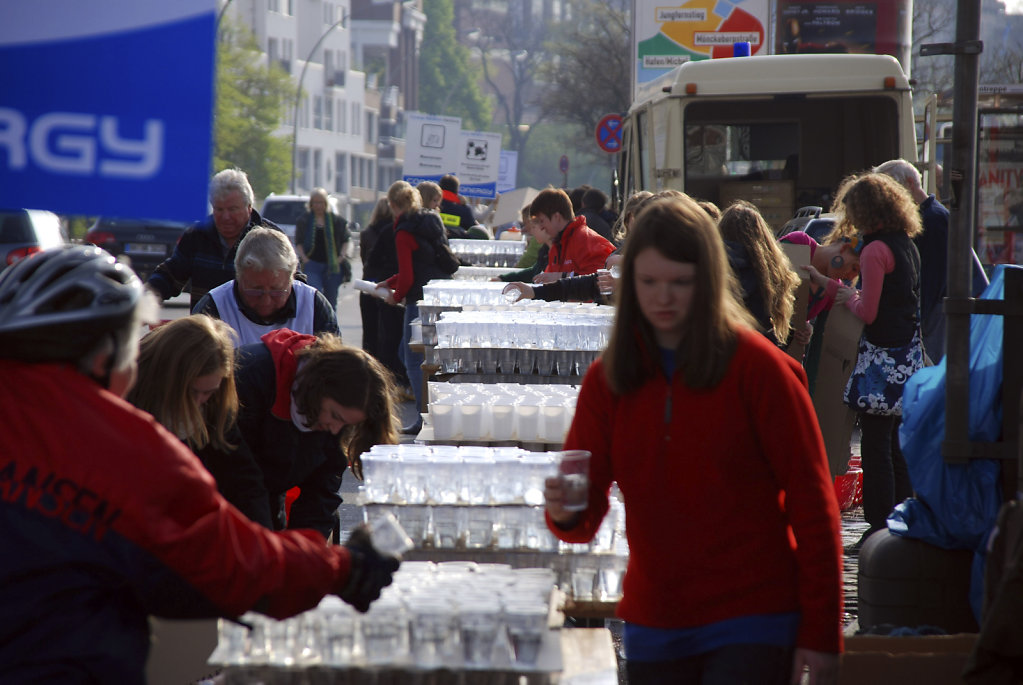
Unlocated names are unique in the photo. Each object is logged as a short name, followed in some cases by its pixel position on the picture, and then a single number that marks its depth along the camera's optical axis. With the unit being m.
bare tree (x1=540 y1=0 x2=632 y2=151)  92.87
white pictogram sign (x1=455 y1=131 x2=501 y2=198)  52.69
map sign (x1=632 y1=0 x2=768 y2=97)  43.37
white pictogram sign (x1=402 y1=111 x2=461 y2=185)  50.66
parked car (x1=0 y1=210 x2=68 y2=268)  31.17
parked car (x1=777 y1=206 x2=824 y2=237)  22.39
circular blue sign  44.06
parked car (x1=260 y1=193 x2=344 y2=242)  55.34
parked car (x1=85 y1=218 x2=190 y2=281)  46.75
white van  25.00
